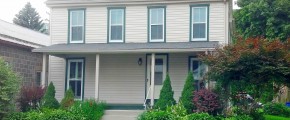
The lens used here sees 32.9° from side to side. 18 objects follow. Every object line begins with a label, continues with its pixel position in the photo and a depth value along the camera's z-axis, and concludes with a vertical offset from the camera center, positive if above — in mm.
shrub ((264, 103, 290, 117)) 24438 -2033
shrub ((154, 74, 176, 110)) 20434 -1208
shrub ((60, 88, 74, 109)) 20930 -1423
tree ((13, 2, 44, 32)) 52853 +5313
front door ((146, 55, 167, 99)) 23028 -147
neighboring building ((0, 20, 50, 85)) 22266 +686
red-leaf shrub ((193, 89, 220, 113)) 19312 -1288
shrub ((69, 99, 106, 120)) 19781 -1731
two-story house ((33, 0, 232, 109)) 22547 +1269
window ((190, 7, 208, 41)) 22625 +2096
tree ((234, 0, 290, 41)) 32812 +3463
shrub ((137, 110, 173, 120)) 18500 -1805
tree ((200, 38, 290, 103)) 18797 +122
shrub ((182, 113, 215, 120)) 18406 -1815
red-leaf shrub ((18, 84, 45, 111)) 21594 -1351
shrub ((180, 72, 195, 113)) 19797 -1053
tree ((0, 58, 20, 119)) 18781 -803
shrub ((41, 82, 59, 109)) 21078 -1397
